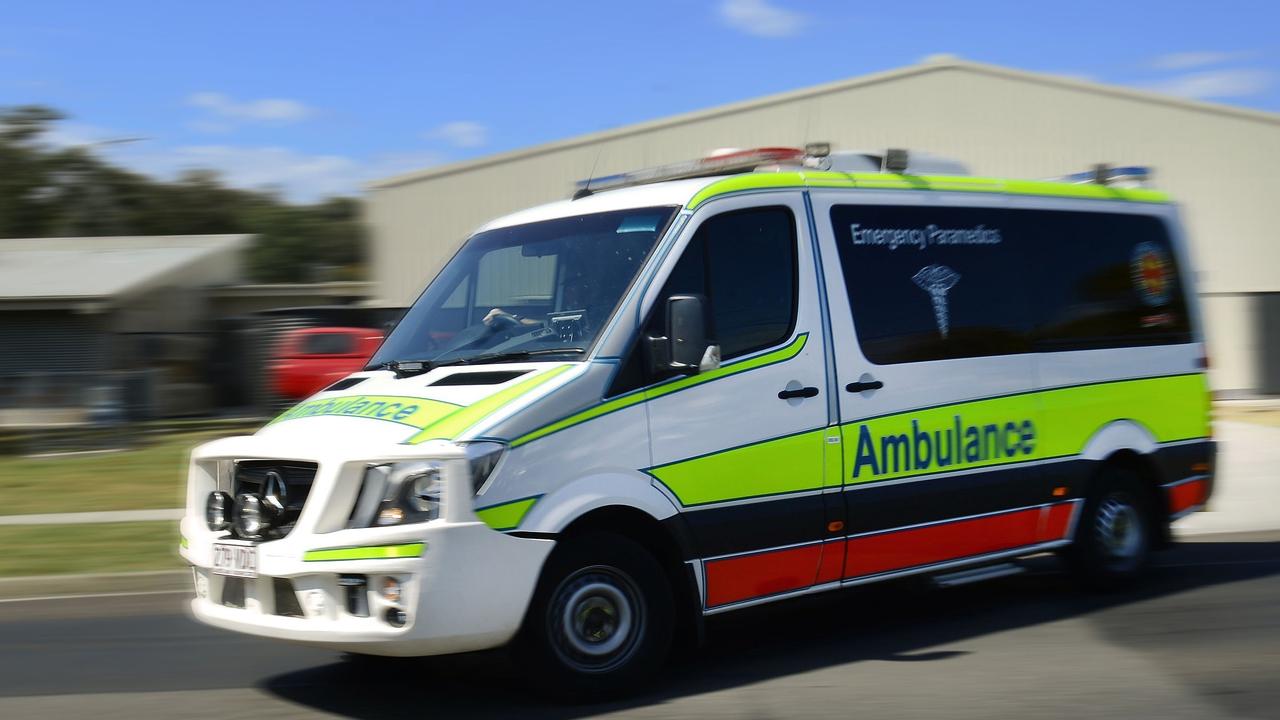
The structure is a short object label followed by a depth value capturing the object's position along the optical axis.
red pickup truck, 21.47
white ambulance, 5.17
